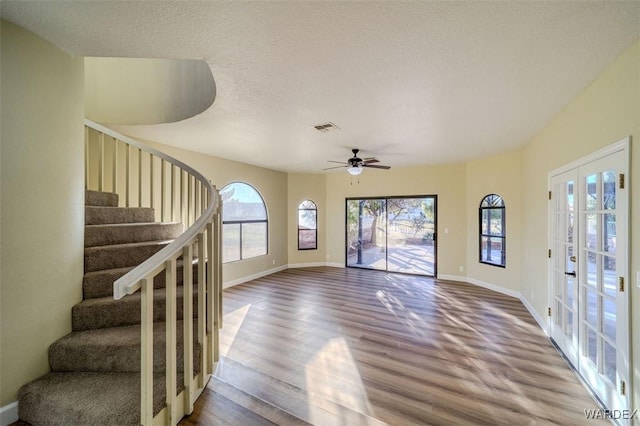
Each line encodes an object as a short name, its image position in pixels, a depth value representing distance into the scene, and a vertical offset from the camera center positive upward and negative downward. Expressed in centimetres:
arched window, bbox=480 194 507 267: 522 -35
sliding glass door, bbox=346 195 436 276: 660 -54
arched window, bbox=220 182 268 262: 571 -21
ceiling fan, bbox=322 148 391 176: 457 +92
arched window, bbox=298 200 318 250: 768 -34
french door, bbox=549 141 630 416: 192 -53
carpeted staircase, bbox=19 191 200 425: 157 -104
